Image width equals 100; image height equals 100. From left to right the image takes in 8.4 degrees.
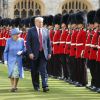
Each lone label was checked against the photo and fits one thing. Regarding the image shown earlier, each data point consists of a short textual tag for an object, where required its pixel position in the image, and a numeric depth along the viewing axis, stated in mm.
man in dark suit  13398
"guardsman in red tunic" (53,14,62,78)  16562
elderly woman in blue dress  13398
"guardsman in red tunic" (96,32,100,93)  13344
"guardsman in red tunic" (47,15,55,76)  17050
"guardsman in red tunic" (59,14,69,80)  15984
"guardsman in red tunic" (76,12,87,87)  14508
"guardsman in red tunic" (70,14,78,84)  15040
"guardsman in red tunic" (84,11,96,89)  13886
